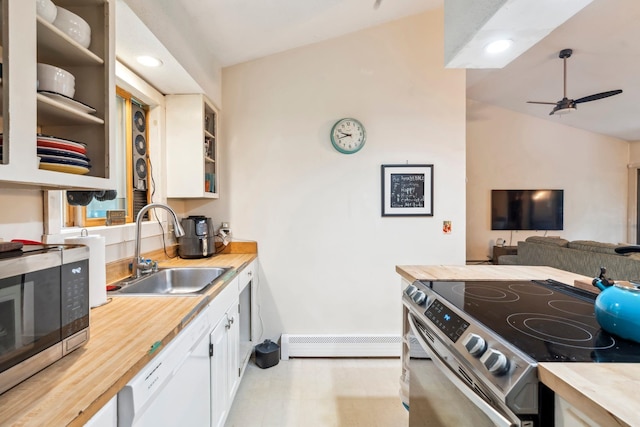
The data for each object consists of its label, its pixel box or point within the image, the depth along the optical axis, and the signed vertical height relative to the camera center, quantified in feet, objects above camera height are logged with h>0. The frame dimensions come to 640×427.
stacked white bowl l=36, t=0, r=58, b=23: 2.93 +1.99
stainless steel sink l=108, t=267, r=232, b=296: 5.92 -1.40
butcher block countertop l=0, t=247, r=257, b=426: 1.98 -1.28
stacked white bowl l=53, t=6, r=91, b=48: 3.25 +2.05
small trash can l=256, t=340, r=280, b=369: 8.07 -3.83
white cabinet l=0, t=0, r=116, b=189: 2.53 +1.09
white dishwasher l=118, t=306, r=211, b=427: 2.59 -1.86
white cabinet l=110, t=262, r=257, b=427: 2.52 -2.02
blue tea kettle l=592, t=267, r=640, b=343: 2.56 -0.87
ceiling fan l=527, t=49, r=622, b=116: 11.32 +4.25
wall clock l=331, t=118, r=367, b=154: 8.76 +2.19
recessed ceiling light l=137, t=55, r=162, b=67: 5.73 +2.91
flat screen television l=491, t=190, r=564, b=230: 17.94 +0.03
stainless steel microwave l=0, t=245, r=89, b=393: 2.13 -0.75
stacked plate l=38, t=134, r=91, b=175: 2.99 +0.58
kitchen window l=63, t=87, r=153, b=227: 6.27 +1.07
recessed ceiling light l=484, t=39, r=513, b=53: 4.87 +2.71
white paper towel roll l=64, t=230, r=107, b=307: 3.91 -0.72
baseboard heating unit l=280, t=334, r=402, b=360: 8.77 -3.87
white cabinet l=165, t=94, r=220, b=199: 7.56 +1.65
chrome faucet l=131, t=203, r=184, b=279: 5.64 -0.64
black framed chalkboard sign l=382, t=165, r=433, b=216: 8.87 +0.61
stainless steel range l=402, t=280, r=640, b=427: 2.36 -1.21
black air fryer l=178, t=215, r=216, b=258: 7.58 -0.69
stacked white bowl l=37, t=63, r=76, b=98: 3.01 +1.34
